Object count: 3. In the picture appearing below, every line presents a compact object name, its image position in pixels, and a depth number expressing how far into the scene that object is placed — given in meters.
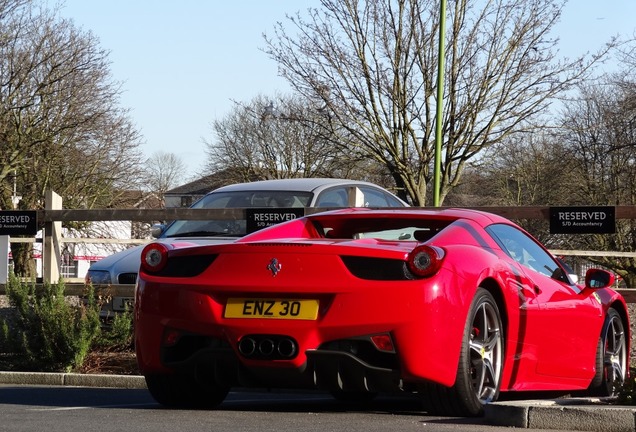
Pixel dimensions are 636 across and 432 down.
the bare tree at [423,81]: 32.84
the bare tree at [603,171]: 37.66
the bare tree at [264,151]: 57.97
